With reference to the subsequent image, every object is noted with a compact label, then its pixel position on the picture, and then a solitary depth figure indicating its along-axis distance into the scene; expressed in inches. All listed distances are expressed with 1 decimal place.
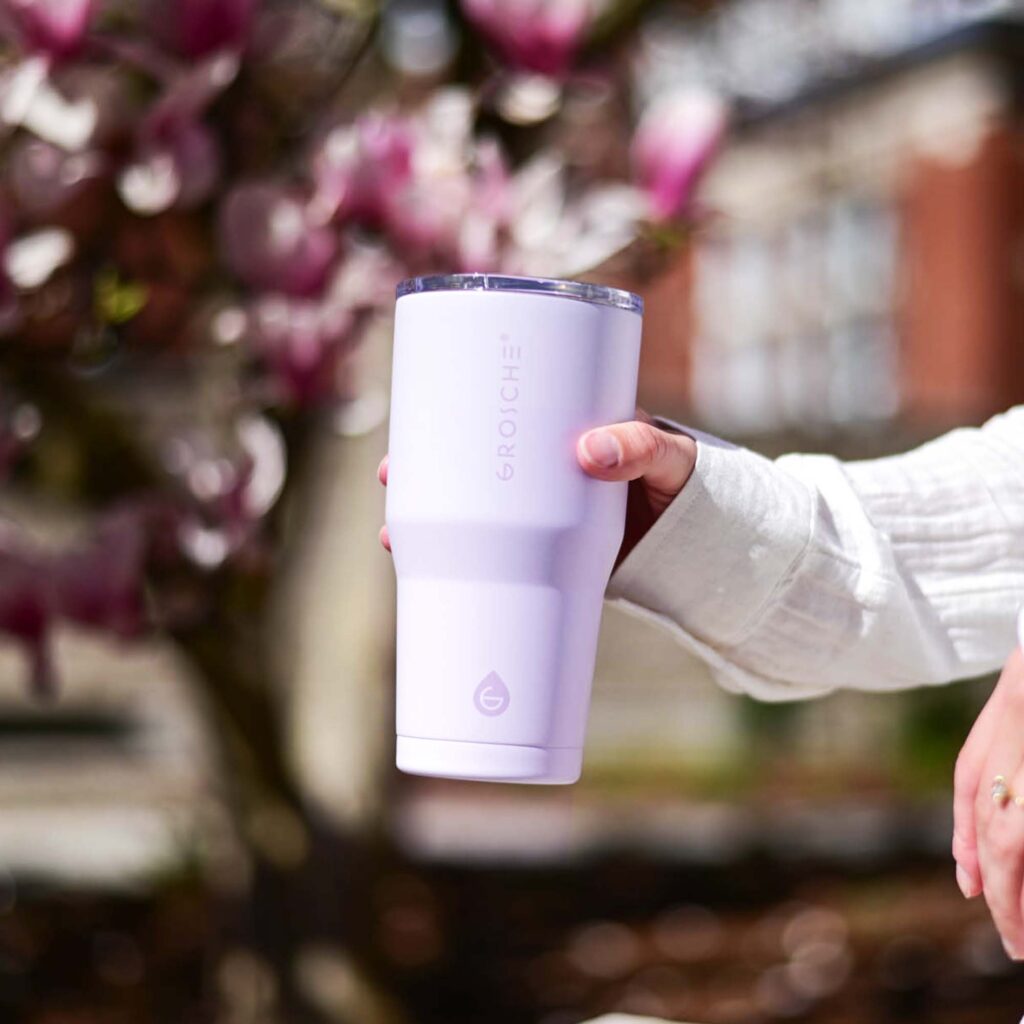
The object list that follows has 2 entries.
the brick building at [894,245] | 555.8
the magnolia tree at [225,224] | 64.3
